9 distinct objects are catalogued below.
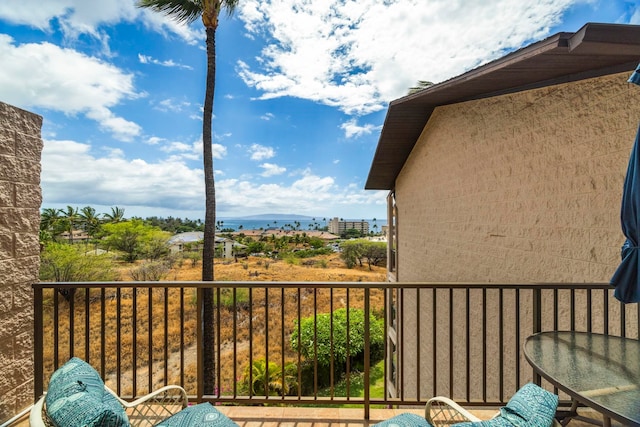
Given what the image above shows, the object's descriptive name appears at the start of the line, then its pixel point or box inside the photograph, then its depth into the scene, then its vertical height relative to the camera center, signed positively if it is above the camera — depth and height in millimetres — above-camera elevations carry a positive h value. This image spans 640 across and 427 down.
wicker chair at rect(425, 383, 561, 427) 921 -620
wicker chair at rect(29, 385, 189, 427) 1119 -1155
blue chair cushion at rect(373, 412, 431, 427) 1216 -928
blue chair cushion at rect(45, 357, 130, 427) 1071 -733
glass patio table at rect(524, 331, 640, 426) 1174 -774
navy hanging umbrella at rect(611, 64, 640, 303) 1449 -170
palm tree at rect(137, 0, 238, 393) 6648 +3001
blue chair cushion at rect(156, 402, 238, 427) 1555 -1114
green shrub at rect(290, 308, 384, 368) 10039 -4508
